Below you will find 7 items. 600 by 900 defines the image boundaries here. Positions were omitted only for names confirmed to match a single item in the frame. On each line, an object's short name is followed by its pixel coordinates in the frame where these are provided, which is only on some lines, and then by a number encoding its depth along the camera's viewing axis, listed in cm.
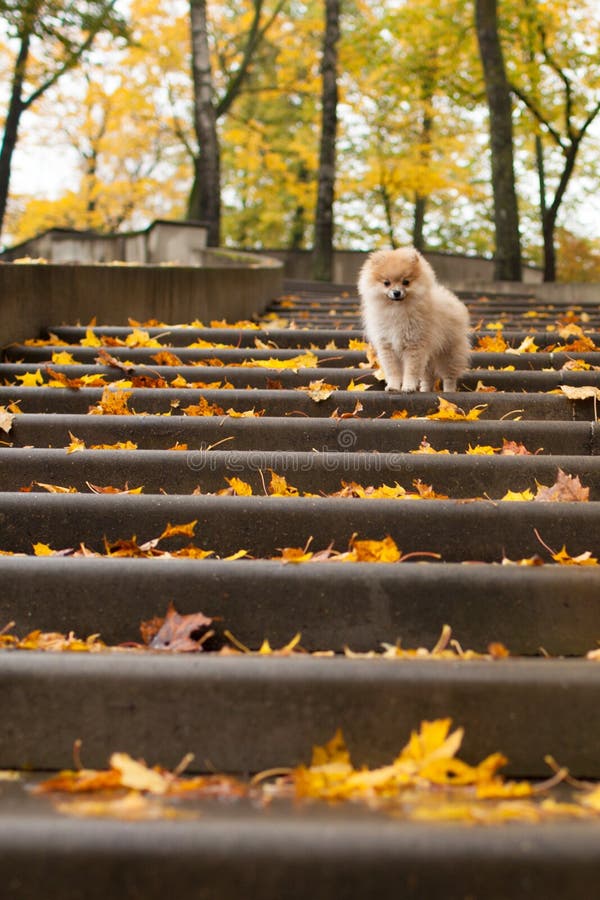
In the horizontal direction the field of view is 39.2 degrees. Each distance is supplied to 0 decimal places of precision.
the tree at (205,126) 1449
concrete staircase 143
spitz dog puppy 443
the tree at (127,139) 2222
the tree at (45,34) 1176
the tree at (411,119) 1789
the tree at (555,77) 1738
